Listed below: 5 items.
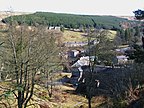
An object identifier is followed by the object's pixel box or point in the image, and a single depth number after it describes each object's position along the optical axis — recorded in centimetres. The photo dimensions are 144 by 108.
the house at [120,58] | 7480
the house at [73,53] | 10869
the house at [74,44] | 13844
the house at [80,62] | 7531
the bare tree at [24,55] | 2239
